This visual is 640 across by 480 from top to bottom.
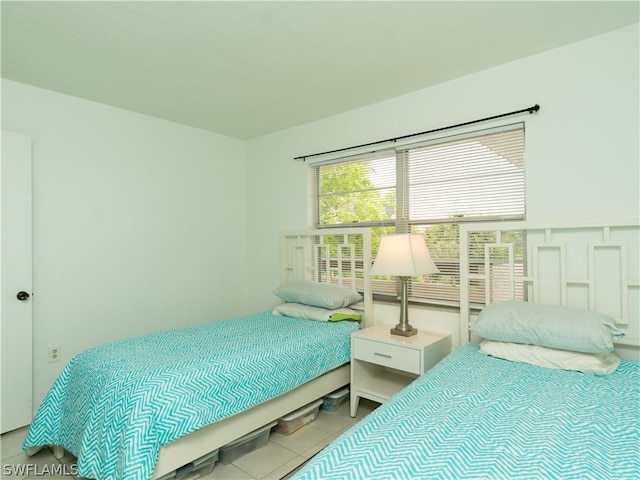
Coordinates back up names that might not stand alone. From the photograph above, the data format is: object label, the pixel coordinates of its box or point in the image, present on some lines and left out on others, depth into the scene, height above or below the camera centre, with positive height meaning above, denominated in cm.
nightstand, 232 -75
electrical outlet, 271 -80
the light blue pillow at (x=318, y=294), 284 -42
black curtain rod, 224 +78
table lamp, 243 -14
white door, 246 -25
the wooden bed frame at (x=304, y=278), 180 -38
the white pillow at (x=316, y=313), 280 -55
